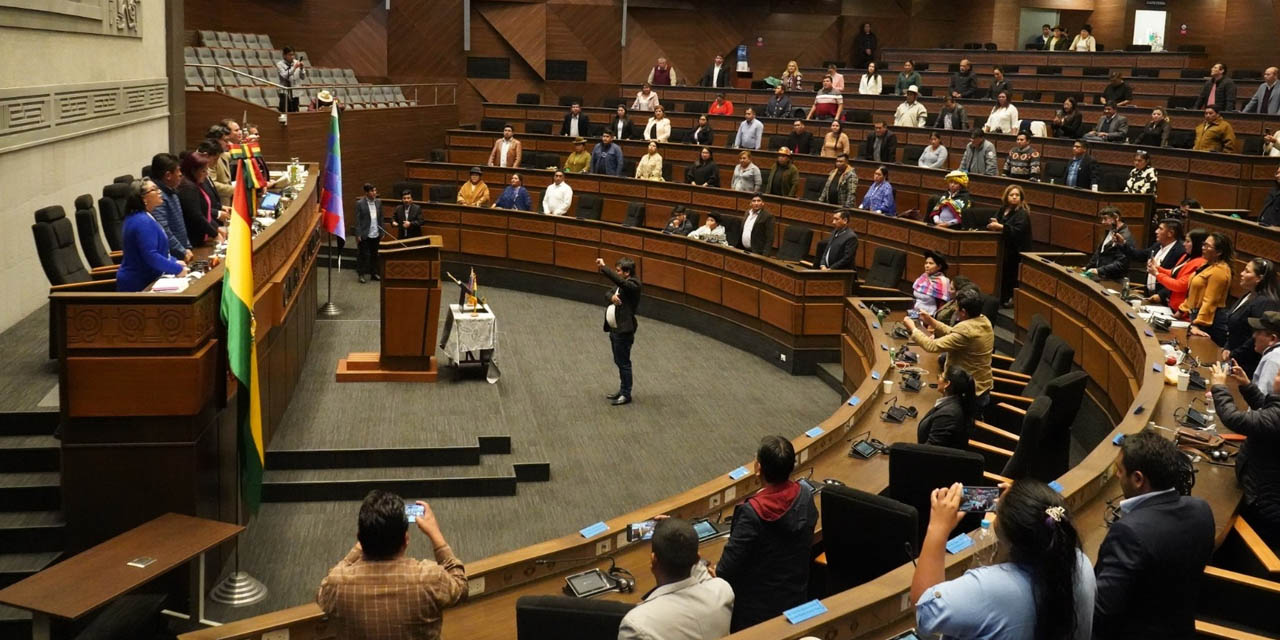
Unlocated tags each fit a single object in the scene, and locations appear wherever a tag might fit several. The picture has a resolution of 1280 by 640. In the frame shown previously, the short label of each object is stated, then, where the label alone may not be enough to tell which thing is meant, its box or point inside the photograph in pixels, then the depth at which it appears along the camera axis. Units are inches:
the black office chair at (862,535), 158.4
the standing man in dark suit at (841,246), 419.5
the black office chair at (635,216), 538.9
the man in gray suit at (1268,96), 508.1
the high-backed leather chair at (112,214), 321.7
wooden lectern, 349.1
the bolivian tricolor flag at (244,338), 202.1
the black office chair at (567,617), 125.6
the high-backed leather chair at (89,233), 297.1
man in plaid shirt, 125.2
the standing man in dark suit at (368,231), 541.0
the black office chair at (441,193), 595.8
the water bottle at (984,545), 134.8
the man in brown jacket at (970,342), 262.1
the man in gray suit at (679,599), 117.3
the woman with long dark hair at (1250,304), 254.5
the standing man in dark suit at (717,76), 739.4
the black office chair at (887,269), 432.8
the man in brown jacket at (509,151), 618.8
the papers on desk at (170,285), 220.4
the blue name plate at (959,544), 151.4
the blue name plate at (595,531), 172.4
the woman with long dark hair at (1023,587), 97.3
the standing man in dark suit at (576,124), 656.4
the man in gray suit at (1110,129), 509.0
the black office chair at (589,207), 562.7
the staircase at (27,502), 208.5
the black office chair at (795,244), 467.5
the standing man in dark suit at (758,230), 472.4
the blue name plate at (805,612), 128.7
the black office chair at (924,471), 180.4
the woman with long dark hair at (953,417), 217.5
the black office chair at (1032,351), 306.3
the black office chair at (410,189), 609.9
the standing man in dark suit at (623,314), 355.2
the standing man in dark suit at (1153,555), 120.3
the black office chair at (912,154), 551.2
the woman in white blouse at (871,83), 686.2
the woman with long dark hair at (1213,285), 285.4
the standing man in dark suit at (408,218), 542.0
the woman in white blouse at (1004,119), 560.1
